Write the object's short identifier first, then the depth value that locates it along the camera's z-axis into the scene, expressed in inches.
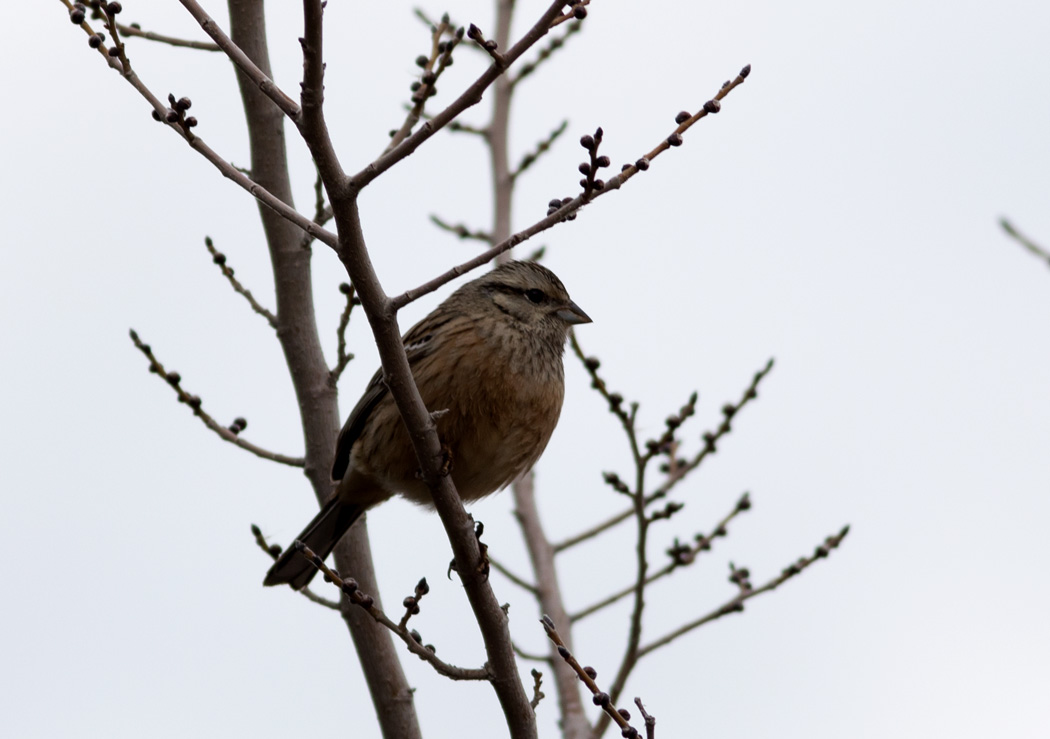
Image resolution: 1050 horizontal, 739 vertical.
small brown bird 463.2
